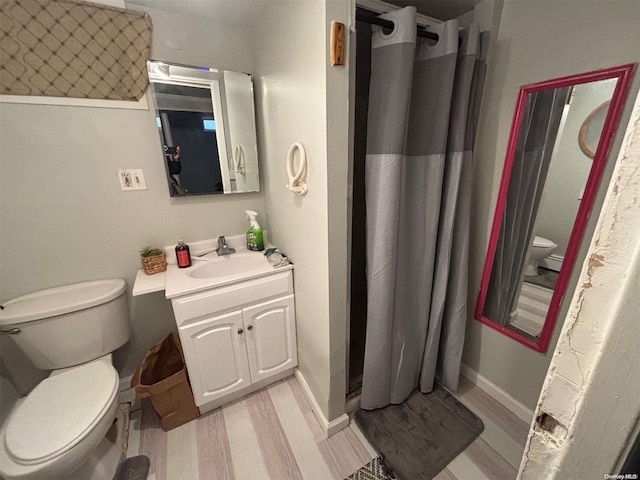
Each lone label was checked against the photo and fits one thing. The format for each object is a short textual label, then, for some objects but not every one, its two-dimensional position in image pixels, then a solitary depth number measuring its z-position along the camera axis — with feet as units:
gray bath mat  3.73
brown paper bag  4.06
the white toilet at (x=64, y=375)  2.81
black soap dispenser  4.65
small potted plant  4.43
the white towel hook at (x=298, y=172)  3.39
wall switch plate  4.32
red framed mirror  3.11
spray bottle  5.28
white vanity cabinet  3.99
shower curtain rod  2.96
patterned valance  3.41
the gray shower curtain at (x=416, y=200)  3.23
